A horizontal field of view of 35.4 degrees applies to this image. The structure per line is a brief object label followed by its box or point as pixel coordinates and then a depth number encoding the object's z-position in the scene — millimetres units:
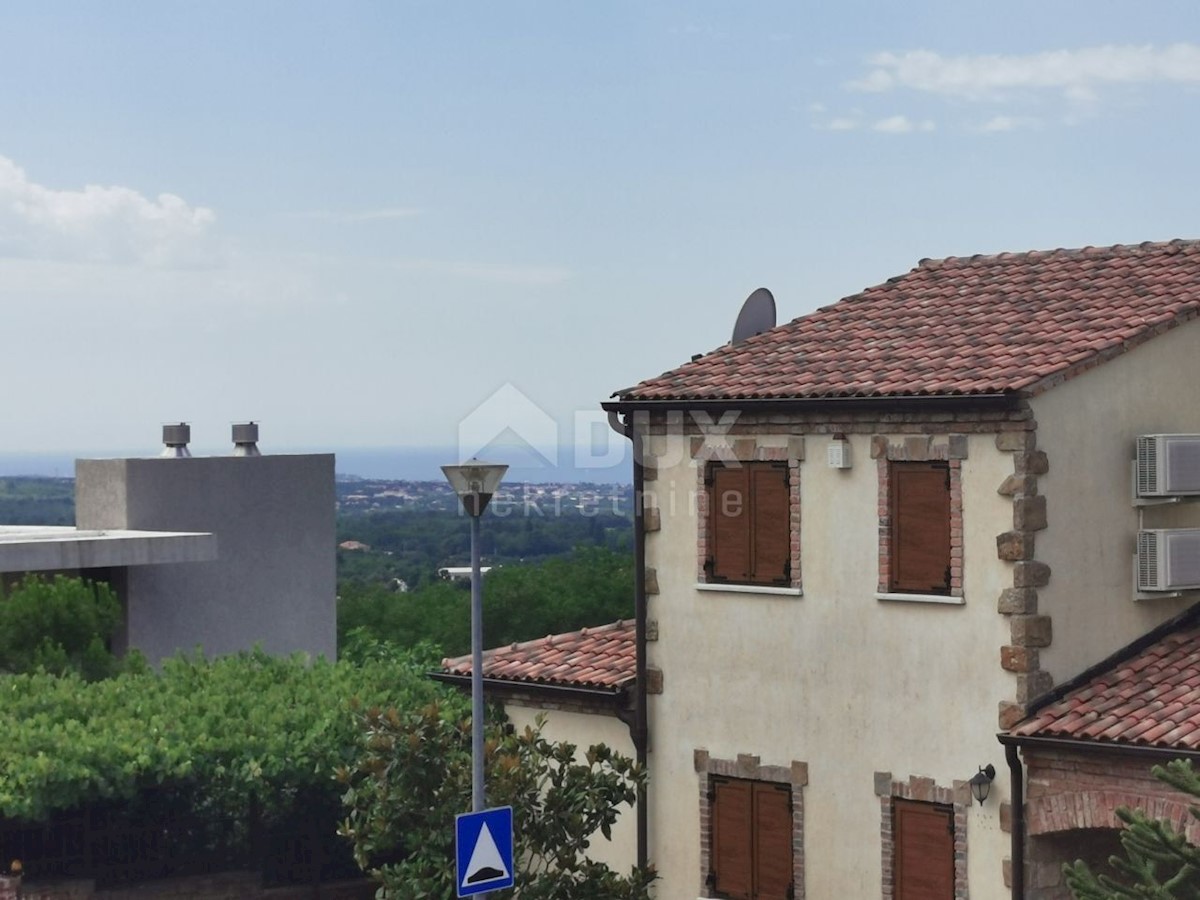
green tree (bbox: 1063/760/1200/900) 13961
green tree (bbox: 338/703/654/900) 18812
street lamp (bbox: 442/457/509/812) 16062
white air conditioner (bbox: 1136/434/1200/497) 18516
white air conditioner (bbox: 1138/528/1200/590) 18703
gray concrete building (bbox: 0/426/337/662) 31781
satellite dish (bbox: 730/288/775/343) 22266
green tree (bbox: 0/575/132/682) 26000
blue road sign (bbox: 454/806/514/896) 16781
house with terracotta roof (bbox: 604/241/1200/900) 17766
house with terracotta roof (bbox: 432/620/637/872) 20906
